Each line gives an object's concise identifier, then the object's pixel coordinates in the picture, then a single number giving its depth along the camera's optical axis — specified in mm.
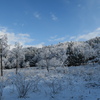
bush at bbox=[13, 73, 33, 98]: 5482
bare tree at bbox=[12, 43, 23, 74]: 23312
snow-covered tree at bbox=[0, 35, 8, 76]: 20016
